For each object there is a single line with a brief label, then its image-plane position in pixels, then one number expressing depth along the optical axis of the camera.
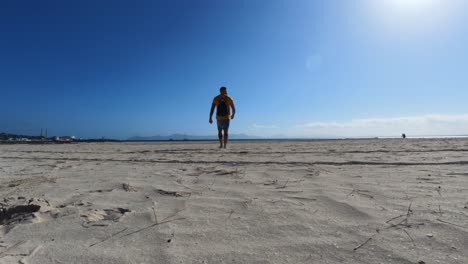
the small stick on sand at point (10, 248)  1.21
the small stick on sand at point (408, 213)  1.52
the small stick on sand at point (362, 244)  1.22
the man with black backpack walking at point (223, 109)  8.94
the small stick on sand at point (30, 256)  1.15
